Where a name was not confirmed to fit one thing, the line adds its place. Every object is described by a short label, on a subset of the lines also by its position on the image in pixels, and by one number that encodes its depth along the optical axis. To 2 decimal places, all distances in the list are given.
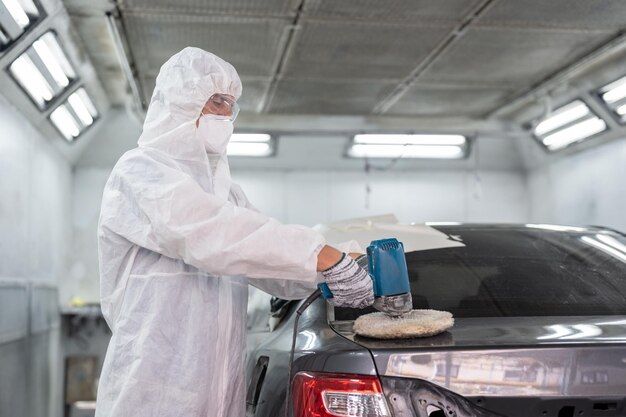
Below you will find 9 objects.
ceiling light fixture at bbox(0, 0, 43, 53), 3.92
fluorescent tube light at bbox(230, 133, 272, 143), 6.98
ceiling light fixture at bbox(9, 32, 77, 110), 4.74
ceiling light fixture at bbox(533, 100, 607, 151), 6.39
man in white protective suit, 1.98
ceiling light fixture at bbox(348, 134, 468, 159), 7.25
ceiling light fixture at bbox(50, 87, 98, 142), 5.97
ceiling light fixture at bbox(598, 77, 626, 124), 5.86
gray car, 1.68
